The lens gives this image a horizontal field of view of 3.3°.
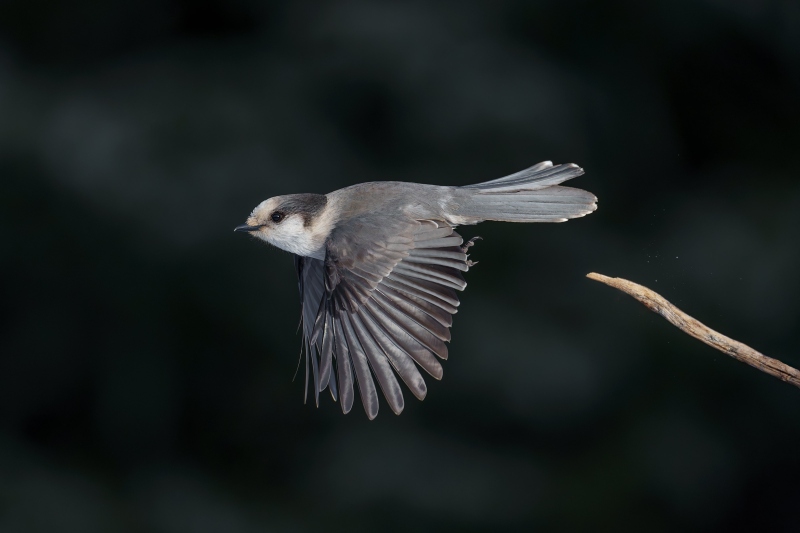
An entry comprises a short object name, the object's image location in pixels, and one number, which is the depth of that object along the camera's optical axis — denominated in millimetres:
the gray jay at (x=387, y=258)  10655
